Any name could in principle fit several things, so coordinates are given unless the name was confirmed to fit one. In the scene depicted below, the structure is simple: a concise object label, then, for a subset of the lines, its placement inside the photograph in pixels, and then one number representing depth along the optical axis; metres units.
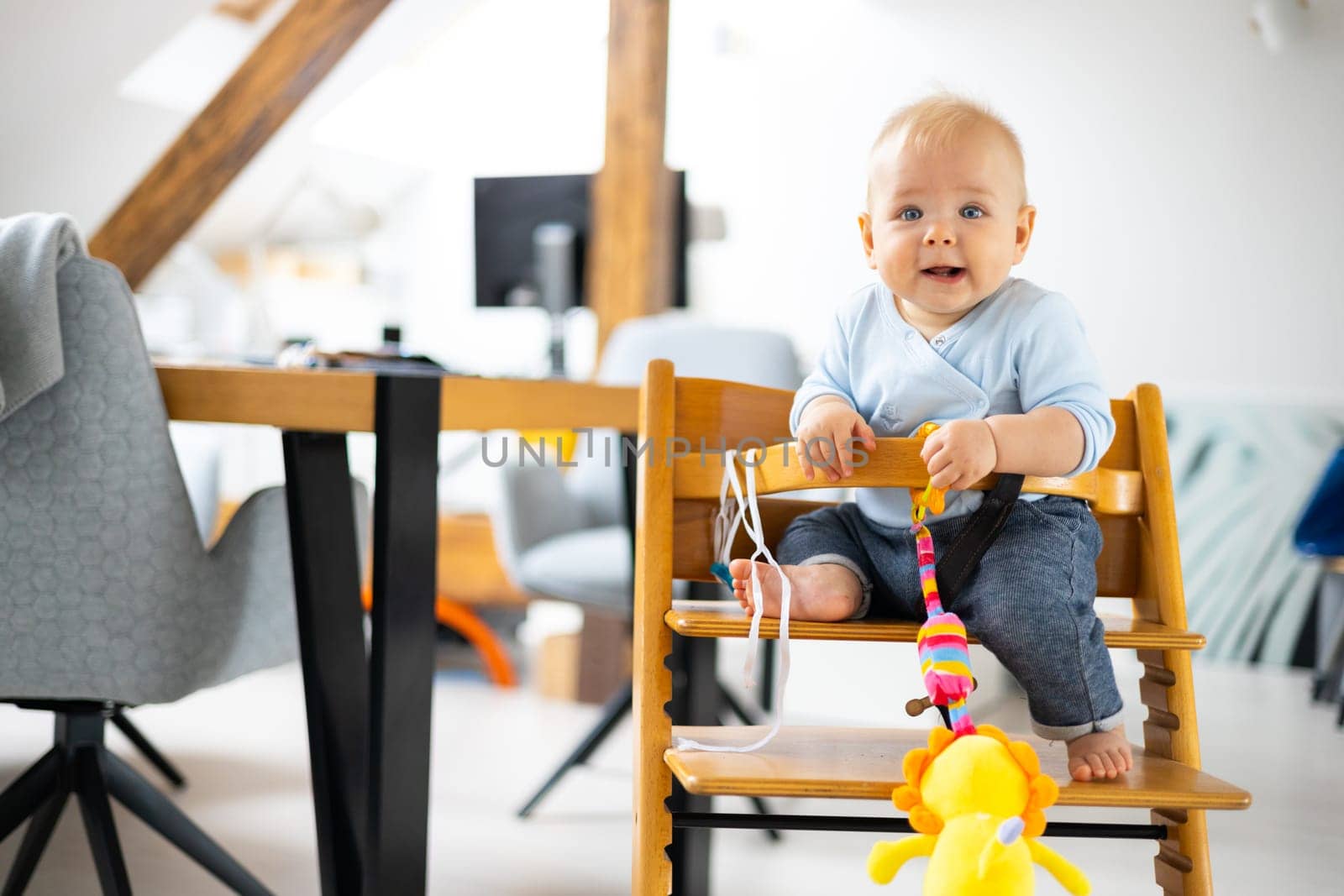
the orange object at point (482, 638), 2.71
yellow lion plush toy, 0.72
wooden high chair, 0.83
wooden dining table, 1.14
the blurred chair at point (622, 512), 1.97
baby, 0.87
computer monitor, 2.81
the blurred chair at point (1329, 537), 2.62
